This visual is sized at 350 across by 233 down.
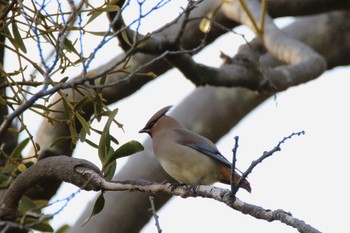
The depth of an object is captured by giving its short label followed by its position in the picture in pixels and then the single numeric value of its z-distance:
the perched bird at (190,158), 7.07
